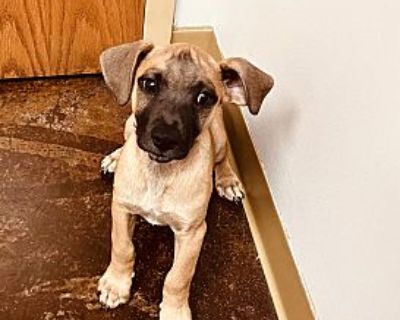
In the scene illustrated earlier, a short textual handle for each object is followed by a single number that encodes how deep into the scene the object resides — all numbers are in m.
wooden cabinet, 1.90
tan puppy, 1.24
